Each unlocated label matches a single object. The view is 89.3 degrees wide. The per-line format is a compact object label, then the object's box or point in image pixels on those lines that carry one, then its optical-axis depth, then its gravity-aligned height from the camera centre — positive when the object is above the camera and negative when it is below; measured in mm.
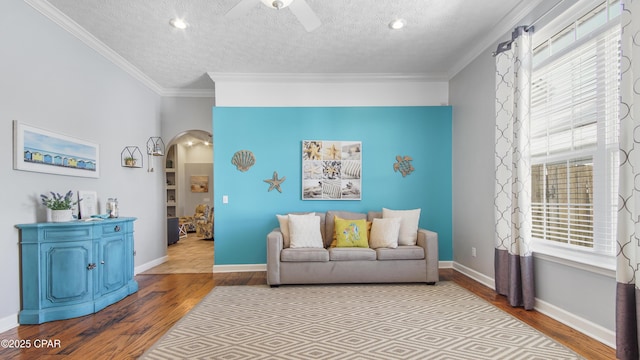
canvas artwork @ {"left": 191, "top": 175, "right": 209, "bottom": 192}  10352 -32
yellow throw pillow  4191 -685
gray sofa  3941 -1030
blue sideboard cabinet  2822 -793
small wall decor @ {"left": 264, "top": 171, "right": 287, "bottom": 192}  4898 -10
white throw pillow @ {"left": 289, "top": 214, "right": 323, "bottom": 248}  4160 -659
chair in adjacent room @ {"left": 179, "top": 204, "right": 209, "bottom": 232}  8751 -1071
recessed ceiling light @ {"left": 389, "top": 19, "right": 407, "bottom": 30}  3387 +1661
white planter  3023 -302
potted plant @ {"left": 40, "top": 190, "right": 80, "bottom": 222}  3021 -213
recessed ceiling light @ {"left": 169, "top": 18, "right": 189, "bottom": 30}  3336 +1661
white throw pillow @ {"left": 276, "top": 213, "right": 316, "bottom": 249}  4295 -643
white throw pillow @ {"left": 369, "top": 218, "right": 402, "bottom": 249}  4133 -690
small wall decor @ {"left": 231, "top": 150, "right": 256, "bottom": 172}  4883 +327
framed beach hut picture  2832 +302
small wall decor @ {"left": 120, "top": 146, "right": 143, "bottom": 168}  4477 +368
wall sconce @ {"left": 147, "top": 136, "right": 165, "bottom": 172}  4907 +554
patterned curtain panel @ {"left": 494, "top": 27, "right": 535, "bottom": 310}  3047 +32
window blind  2379 +302
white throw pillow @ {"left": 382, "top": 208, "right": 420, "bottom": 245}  4234 -596
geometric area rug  2252 -1214
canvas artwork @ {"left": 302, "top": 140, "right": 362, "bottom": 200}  4910 +151
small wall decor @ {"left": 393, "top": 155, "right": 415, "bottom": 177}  4973 +247
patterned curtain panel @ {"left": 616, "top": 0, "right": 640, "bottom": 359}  1981 -121
